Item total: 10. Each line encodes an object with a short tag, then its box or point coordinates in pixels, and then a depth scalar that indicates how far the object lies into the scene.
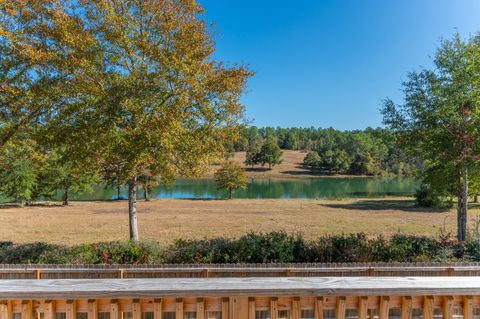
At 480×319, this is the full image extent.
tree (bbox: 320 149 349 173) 78.56
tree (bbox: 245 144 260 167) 83.62
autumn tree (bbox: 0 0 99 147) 7.80
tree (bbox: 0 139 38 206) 27.37
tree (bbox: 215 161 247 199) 40.09
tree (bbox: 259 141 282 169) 81.06
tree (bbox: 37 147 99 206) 30.90
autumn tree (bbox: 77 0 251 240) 7.86
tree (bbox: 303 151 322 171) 83.81
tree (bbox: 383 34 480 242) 9.29
